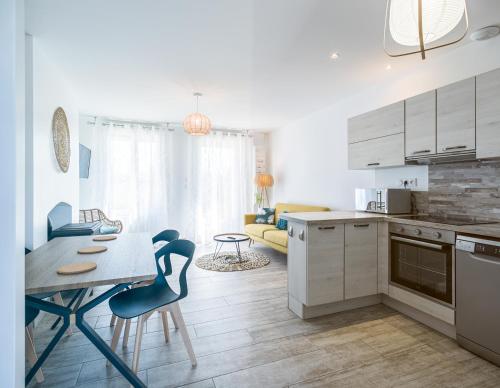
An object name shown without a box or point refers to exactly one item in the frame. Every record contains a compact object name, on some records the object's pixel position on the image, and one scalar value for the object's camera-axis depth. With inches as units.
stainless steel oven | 80.5
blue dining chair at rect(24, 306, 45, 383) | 61.9
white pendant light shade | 44.3
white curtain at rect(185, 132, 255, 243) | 224.1
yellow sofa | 159.8
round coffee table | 159.5
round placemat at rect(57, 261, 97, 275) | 55.2
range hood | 85.2
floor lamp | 234.1
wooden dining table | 51.3
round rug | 156.2
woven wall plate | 116.0
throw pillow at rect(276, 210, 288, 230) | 185.3
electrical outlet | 115.6
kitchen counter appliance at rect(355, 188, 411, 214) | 110.9
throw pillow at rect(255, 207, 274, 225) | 209.9
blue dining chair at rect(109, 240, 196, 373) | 62.4
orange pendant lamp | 141.7
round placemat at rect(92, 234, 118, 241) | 91.7
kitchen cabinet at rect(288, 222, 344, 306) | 93.2
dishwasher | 67.9
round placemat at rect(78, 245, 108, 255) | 73.4
